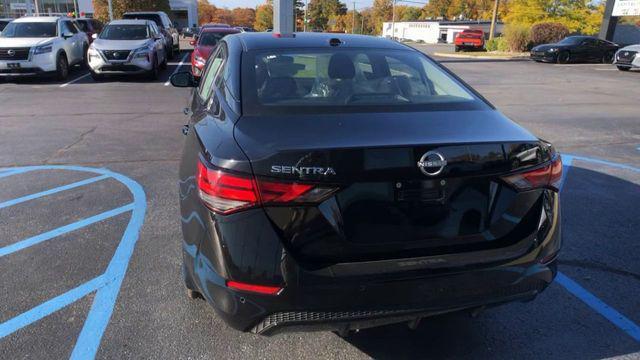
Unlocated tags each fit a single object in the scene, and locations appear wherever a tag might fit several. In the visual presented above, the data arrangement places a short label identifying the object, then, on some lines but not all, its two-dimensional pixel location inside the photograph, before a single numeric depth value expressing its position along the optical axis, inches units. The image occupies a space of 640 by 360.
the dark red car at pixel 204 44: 519.3
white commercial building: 2942.9
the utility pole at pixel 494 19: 1546.5
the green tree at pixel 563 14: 1515.7
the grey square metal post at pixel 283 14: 663.8
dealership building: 2780.5
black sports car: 1024.2
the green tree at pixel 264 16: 3938.0
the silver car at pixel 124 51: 553.9
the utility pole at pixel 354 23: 4119.1
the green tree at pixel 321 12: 3924.7
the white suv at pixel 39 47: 535.8
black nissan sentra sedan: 85.3
